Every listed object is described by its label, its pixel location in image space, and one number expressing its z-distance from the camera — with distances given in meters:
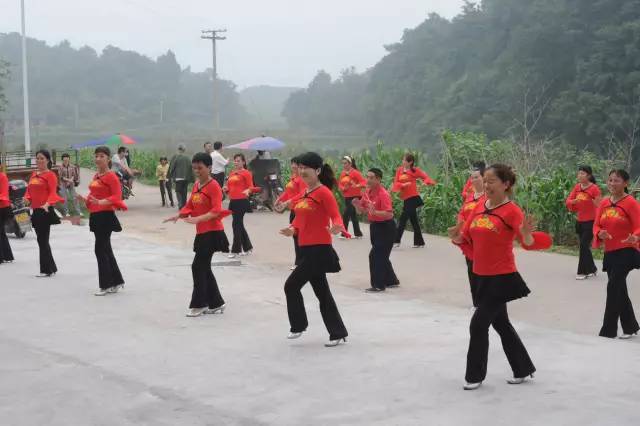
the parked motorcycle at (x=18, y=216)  18.48
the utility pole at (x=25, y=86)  42.65
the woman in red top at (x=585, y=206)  13.28
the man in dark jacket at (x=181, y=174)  24.30
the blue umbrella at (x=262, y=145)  25.44
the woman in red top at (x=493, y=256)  7.03
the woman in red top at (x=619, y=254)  9.62
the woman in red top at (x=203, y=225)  10.33
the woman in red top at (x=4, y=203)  14.32
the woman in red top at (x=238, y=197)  15.71
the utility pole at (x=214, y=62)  69.50
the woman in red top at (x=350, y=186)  17.55
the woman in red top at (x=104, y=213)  11.75
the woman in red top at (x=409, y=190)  16.91
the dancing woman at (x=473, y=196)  10.69
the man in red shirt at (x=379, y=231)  12.40
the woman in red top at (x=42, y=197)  13.20
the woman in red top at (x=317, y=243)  8.84
